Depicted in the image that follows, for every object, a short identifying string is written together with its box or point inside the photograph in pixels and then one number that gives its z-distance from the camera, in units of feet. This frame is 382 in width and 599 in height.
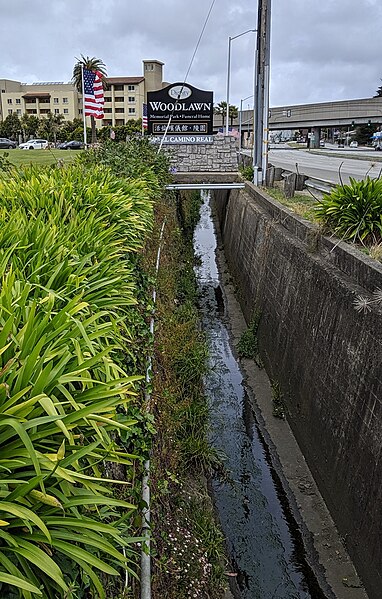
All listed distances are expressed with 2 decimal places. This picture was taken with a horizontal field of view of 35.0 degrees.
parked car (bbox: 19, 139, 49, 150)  159.17
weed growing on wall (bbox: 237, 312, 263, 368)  39.37
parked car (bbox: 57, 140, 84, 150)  154.56
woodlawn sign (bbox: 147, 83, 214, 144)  74.02
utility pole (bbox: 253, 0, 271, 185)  58.70
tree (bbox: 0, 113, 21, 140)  223.71
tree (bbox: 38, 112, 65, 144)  186.25
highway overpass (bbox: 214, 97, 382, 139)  176.36
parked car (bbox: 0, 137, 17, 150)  158.19
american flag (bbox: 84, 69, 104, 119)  67.62
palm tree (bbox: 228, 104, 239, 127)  259.78
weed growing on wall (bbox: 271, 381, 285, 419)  31.09
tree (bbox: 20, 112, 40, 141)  220.84
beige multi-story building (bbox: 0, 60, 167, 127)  285.84
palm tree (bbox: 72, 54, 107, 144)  168.12
